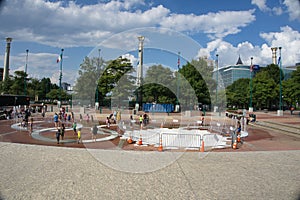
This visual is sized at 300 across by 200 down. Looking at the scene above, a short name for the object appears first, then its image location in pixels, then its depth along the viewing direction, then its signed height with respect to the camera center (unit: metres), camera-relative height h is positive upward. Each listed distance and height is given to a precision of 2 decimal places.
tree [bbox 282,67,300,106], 39.78 +4.39
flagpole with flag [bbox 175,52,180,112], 44.12 -0.04
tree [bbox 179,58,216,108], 38.09 +4.26
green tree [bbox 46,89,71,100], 70.31 +2.54
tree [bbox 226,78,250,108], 64.25 +3.58
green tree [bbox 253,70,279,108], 58.25 +5.00
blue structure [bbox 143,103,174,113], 42.66 -0.22
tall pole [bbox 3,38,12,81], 71.62 +12.87
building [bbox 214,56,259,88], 118.81 +18.45
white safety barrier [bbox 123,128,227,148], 13.30 -2.02
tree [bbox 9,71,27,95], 60.38 +4.90
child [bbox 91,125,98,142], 13.81 -1.89
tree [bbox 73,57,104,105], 43.37 +4.48
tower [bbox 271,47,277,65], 99.05 +23.34
